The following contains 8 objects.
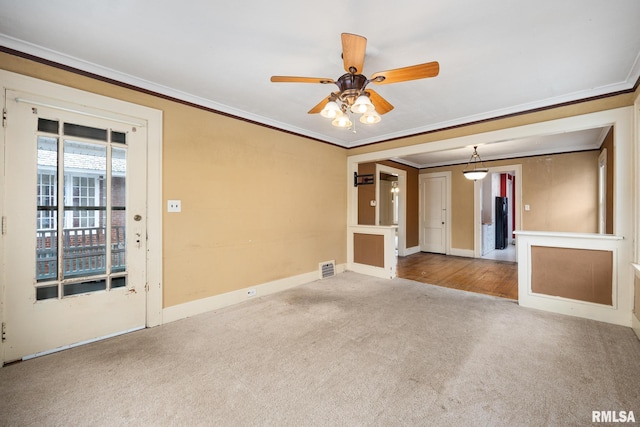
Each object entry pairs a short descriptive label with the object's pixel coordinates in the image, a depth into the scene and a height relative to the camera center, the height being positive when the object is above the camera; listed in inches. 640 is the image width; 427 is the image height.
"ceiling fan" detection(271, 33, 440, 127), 68.1 +38.3
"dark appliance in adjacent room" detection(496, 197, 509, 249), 315.6 -10.9
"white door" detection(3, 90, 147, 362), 83.4 -5.1
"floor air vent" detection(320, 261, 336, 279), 182.9 -38.8
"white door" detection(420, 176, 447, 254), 279.6 -0.1
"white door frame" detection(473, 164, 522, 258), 255.6 -4.9
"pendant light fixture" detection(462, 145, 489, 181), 215.3 +45.1
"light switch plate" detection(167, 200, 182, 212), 113.1 +3.6
